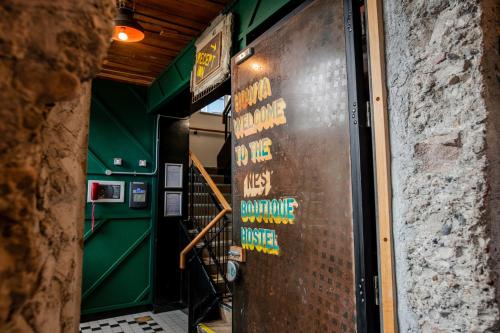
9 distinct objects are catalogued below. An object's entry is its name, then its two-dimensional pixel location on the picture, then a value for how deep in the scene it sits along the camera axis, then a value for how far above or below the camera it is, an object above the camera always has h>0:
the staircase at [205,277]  3.92 -0.97
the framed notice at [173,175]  5.46 +0.51
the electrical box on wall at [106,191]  4.87 +0.23
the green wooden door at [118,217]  4.87 -0.17
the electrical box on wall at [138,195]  5.18 +0.17
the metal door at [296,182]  1.40 +0.11
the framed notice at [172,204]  5.36 +0.02
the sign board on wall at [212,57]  2.69 +1.32
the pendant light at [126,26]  2.88 +1.58
